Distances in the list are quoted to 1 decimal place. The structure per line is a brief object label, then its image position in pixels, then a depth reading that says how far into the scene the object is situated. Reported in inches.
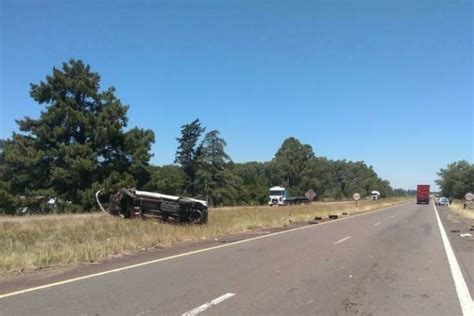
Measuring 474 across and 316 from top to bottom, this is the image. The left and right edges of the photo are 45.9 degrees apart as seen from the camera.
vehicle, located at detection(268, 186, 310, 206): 3575.5
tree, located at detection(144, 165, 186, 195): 3878.0
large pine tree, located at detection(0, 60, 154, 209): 2332.7
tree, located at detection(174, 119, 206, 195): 4252.0
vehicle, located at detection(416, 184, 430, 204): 4683.6
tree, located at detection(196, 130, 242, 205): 4088.6
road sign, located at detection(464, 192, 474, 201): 2674.5
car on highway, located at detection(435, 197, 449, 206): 4358.8
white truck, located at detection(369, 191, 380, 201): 5833.2
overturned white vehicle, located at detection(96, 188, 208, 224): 1059.3
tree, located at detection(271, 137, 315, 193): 6171.3
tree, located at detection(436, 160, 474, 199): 7251.0
